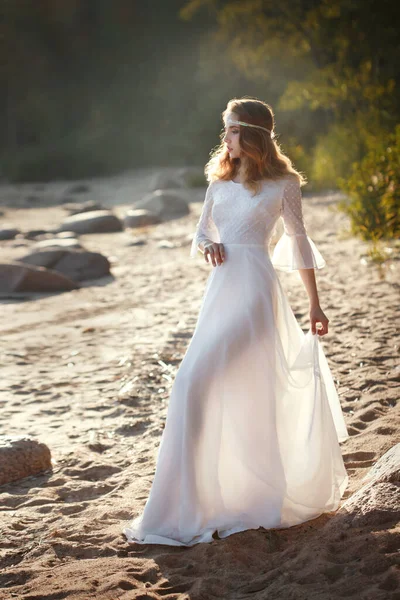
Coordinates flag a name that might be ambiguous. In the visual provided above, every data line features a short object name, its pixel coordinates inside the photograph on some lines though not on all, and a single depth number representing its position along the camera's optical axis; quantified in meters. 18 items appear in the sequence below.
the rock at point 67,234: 15.41
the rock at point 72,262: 11.33
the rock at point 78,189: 26.66
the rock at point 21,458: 4.52
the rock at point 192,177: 23.06
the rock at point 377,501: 3.14
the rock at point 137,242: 14.19
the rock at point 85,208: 20.01
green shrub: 9.55
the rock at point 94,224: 16.34
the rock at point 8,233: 15.74
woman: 3.38
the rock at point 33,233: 15.99
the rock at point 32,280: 10.46
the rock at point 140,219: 16.75
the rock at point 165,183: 23.59
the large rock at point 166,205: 17.86
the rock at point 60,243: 13.12
